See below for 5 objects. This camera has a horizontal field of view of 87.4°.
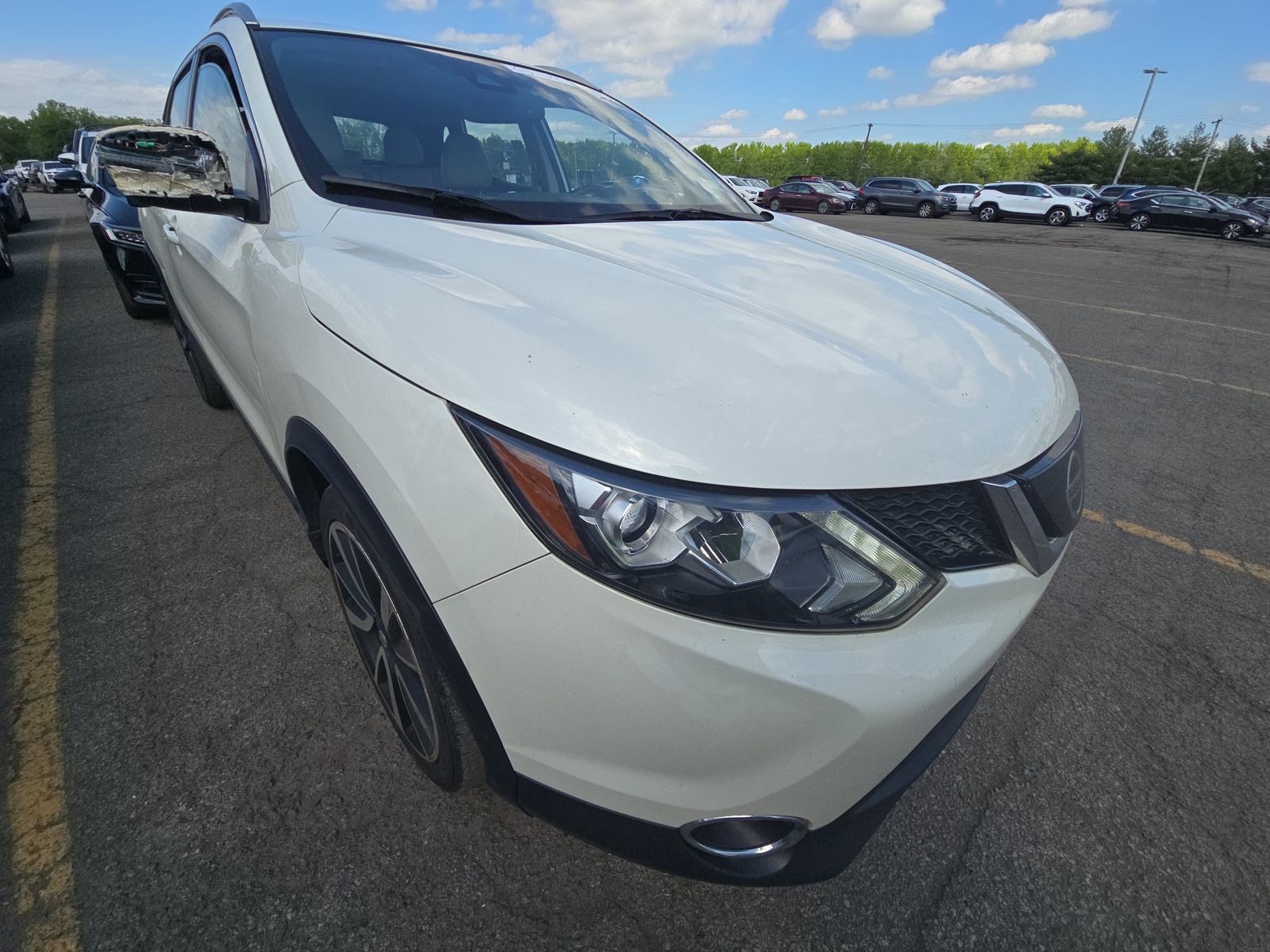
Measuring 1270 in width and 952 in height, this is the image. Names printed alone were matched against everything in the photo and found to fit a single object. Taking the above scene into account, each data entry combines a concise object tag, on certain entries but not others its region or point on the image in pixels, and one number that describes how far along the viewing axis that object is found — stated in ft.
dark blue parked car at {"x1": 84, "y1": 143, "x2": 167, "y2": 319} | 16.66
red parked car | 99.04
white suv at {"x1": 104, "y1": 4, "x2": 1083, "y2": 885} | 3.35
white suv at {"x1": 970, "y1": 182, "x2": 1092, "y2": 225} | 86.12
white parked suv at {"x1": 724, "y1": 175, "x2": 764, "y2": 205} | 102.83
